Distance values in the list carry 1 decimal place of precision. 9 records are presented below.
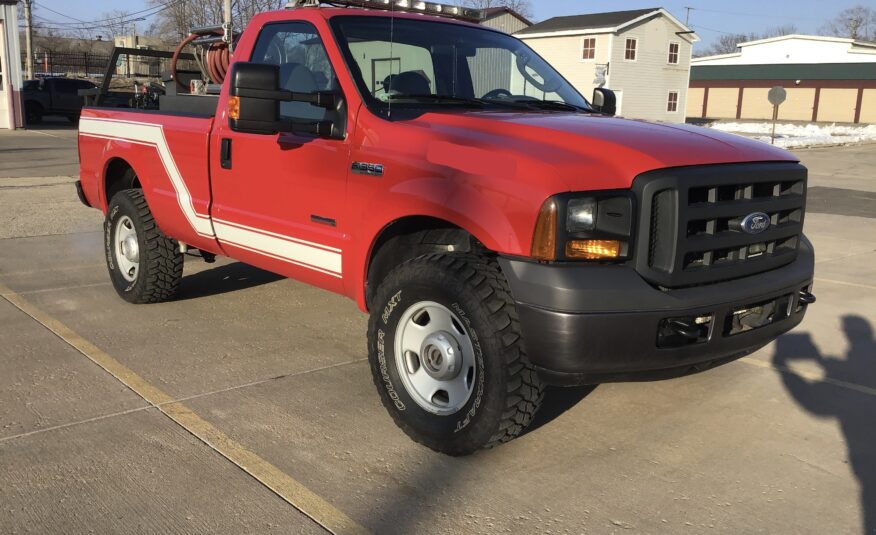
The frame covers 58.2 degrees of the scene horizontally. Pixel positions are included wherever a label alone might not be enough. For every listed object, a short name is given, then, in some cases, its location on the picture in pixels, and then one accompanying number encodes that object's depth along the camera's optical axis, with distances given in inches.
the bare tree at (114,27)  3026.1
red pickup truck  122.9
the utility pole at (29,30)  1357.0
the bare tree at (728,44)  5049.2
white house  1585.9
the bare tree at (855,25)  4183.1
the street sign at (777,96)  1073.5
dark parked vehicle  1153.4
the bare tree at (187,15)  2175.2
